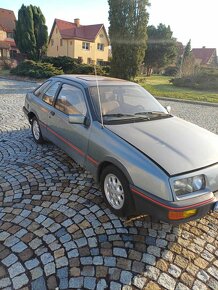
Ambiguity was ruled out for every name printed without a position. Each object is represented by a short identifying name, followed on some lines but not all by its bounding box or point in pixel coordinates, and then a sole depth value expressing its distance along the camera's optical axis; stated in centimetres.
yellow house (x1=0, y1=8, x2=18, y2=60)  3547
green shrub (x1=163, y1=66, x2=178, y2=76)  4069
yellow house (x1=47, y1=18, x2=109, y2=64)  3512
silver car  241
